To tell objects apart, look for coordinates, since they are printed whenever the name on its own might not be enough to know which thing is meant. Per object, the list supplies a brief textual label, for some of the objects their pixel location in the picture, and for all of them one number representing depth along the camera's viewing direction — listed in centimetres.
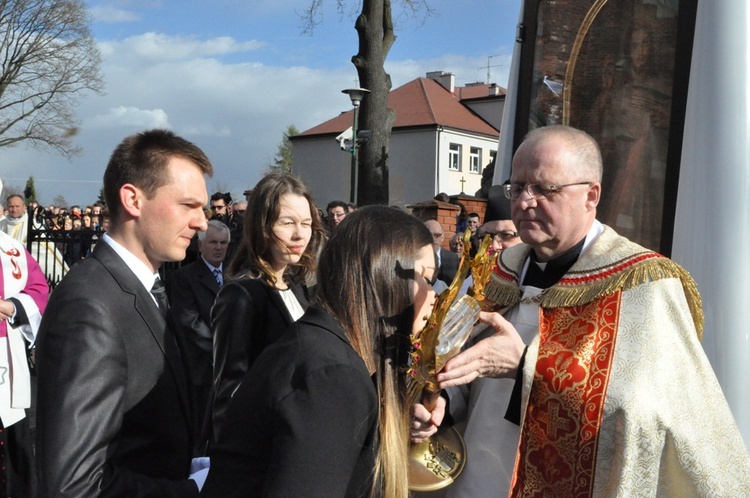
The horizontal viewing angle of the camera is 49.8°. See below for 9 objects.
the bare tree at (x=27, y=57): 2567
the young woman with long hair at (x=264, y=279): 350
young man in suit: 215
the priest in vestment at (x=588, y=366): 259
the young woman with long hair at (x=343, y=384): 174
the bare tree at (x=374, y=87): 1450
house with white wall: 4338
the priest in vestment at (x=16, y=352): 487
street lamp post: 1416
